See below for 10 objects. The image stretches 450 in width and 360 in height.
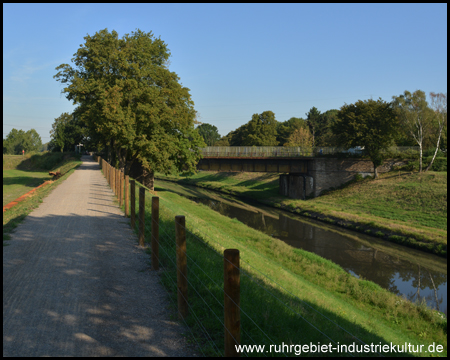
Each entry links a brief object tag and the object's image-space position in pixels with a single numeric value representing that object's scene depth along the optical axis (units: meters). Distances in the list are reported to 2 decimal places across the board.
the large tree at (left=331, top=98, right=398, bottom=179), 43.56
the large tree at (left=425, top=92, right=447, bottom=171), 40.50
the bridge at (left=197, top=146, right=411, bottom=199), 47.88
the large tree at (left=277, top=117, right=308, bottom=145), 99.56
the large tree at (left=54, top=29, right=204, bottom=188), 32.91
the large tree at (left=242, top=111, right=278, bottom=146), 88.56
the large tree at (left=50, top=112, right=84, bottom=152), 86.00
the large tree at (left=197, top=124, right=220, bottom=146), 169.62
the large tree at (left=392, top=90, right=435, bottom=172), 41.69
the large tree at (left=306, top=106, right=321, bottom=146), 102.54
